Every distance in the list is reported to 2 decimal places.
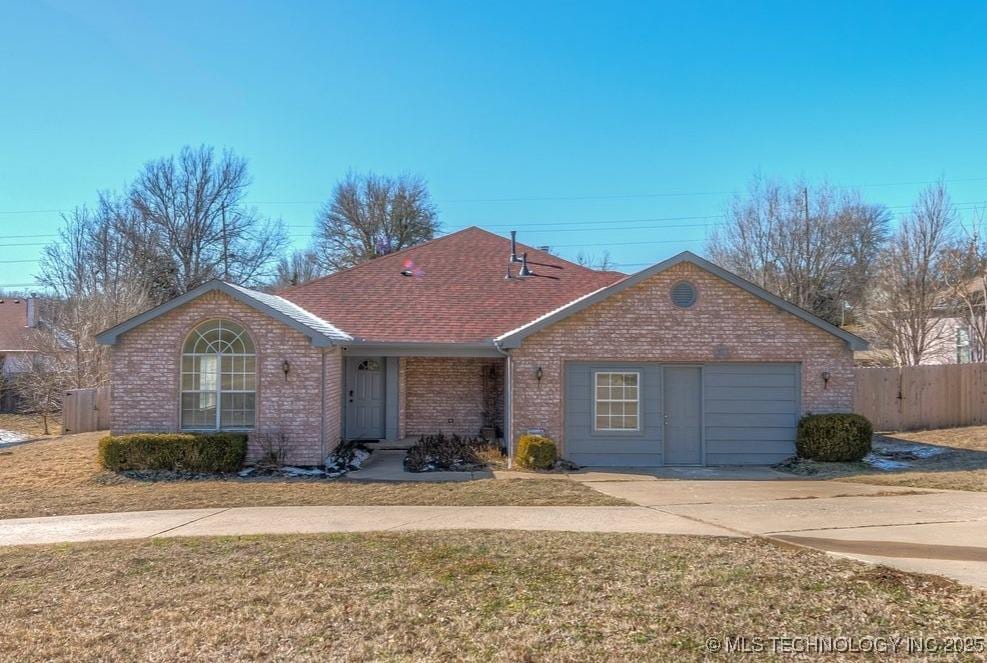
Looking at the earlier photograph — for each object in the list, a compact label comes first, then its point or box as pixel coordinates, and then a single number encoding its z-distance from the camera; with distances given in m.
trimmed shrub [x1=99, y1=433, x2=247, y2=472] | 11.40
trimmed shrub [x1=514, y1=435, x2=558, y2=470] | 12.08
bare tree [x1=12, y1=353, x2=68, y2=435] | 22.30
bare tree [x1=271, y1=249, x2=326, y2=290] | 39.28
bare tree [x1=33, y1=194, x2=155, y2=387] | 22.97
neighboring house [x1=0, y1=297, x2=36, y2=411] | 27.31
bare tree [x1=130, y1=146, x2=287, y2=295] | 33.22
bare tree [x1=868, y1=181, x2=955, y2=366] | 22.47
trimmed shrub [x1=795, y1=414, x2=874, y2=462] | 12.43
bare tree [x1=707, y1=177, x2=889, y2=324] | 29.56
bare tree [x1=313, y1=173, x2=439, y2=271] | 36.34
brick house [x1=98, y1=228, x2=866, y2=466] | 12.05
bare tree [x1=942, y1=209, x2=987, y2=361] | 21.73
